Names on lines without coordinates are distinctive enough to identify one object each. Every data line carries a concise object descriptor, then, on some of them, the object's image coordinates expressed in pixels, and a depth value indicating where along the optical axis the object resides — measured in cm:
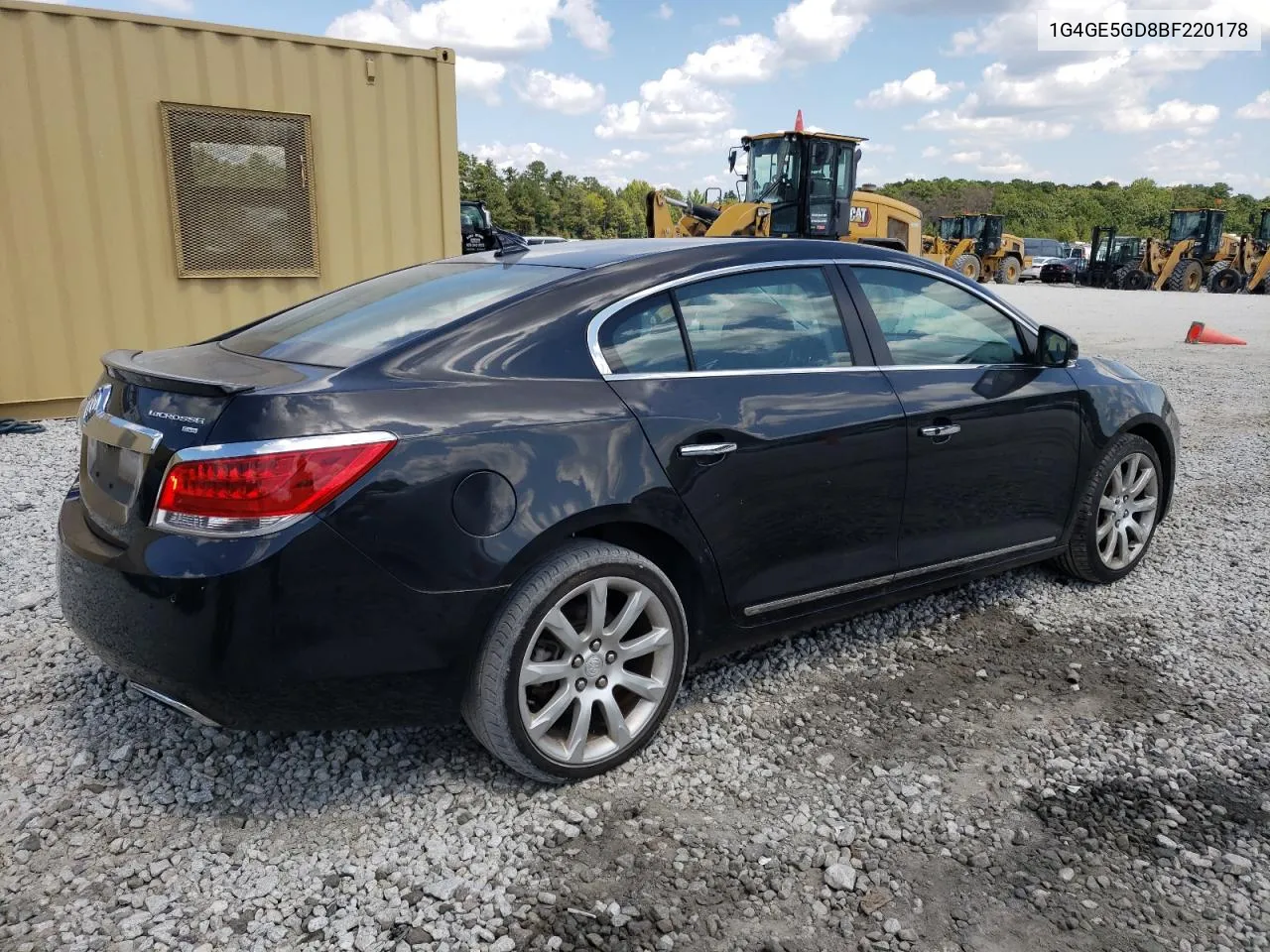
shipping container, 741
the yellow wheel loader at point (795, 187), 1728
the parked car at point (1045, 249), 4756
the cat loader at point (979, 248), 3434
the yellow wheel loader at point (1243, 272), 3180
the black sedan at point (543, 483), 237
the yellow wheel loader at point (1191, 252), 3178
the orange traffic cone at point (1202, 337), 1528
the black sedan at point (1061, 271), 3884
